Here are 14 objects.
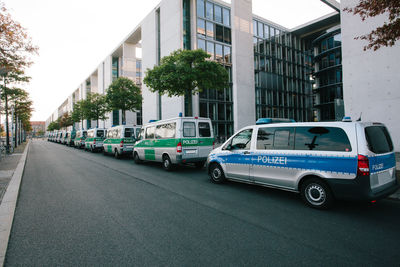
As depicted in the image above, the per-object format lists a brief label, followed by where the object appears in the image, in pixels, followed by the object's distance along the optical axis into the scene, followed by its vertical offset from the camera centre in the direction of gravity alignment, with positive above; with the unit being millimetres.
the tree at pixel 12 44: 9062 +4164
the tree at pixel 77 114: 40856 +4693
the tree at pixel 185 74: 13570 +3965
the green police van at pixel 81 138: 25234 +194
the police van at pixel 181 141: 8828 -99
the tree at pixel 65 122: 72325 +5908
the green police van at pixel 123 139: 14289 +10
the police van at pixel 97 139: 19984 +49
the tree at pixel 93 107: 32625 +4676
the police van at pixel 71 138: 31428 +270
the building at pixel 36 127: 196675 +11554
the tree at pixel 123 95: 23688 +4616
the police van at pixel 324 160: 3982 -465
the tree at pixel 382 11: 5655 +3093
